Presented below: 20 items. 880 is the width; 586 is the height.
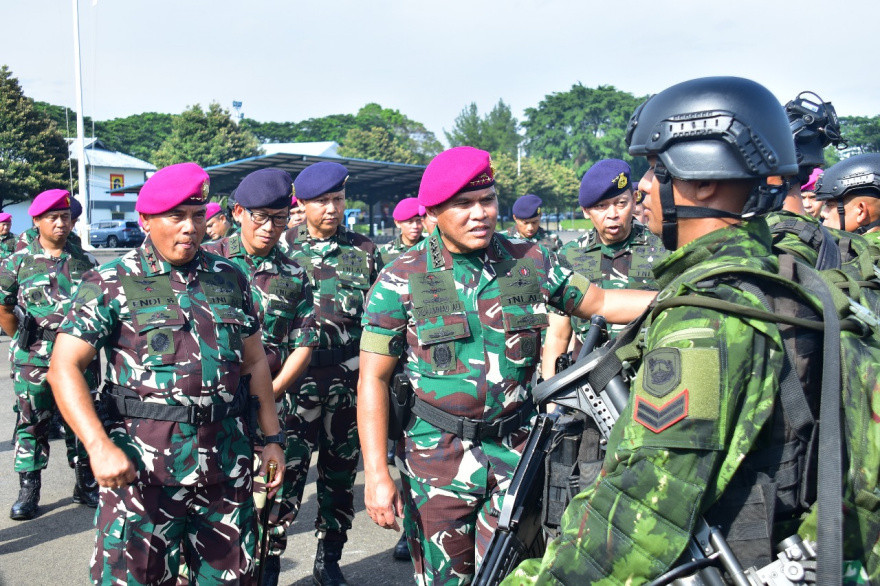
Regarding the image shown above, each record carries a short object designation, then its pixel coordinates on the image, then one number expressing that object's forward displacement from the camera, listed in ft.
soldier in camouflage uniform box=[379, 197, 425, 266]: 28.09
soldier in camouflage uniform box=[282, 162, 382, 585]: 14.80
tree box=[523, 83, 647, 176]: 304.50
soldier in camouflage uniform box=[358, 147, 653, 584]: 9.72
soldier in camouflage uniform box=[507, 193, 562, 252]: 31.19
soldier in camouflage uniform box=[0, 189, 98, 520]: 18.63
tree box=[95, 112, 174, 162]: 288.30
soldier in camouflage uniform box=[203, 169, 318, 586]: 14.17
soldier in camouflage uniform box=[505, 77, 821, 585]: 4.68
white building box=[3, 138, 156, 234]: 205.67
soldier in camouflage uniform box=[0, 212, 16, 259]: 41.93
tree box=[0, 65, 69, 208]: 134.10
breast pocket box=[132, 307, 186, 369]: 10.01
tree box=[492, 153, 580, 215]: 207.41
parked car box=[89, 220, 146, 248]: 141.28
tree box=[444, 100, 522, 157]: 289.53
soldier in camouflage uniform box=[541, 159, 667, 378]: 16.99
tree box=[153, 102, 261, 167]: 172.96
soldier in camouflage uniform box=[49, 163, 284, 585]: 9.82
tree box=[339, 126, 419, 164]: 232.53
